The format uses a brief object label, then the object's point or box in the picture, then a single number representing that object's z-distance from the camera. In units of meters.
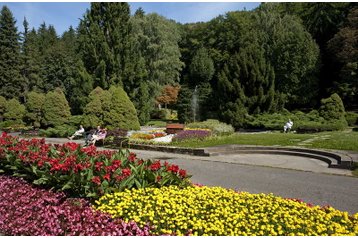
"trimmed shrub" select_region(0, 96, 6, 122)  46.97
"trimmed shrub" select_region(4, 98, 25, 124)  43.06
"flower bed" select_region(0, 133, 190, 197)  6.28
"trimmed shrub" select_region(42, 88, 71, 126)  31.36
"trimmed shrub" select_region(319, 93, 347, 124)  28.81
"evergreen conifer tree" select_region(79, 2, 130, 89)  35.88
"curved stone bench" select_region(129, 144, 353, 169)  14.16
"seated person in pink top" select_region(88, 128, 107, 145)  19.73
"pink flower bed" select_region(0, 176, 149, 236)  5.12
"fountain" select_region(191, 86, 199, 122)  41.34
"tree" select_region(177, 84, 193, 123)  41.56
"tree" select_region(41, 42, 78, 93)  66.75
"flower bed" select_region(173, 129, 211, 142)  20.61
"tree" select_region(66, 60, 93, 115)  34.77
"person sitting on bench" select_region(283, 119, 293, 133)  27.20
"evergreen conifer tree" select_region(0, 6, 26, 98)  57.19
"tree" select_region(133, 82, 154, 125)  37.52
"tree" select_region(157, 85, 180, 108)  53.38
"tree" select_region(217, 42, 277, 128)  31.67
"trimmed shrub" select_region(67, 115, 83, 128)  30.87
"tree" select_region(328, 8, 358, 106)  36.31
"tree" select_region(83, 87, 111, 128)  24.59
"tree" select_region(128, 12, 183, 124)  46.40
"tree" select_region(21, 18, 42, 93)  66.00
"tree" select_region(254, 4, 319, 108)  38.69
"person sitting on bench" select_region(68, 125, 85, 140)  25.11
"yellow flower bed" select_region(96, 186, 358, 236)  4.70
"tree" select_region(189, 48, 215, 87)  45.81
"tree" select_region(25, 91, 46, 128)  33.38
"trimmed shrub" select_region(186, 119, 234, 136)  24.15
